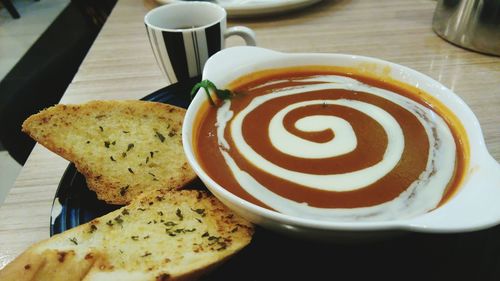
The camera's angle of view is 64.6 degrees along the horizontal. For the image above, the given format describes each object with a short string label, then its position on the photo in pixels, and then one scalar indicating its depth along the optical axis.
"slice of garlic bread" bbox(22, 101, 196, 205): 0.23
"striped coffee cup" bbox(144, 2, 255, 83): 0.31
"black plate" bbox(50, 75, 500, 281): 0.18
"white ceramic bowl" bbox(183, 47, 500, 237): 0.15
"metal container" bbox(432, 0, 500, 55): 0.35
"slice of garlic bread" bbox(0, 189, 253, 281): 0.17
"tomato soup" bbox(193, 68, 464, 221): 0.18
